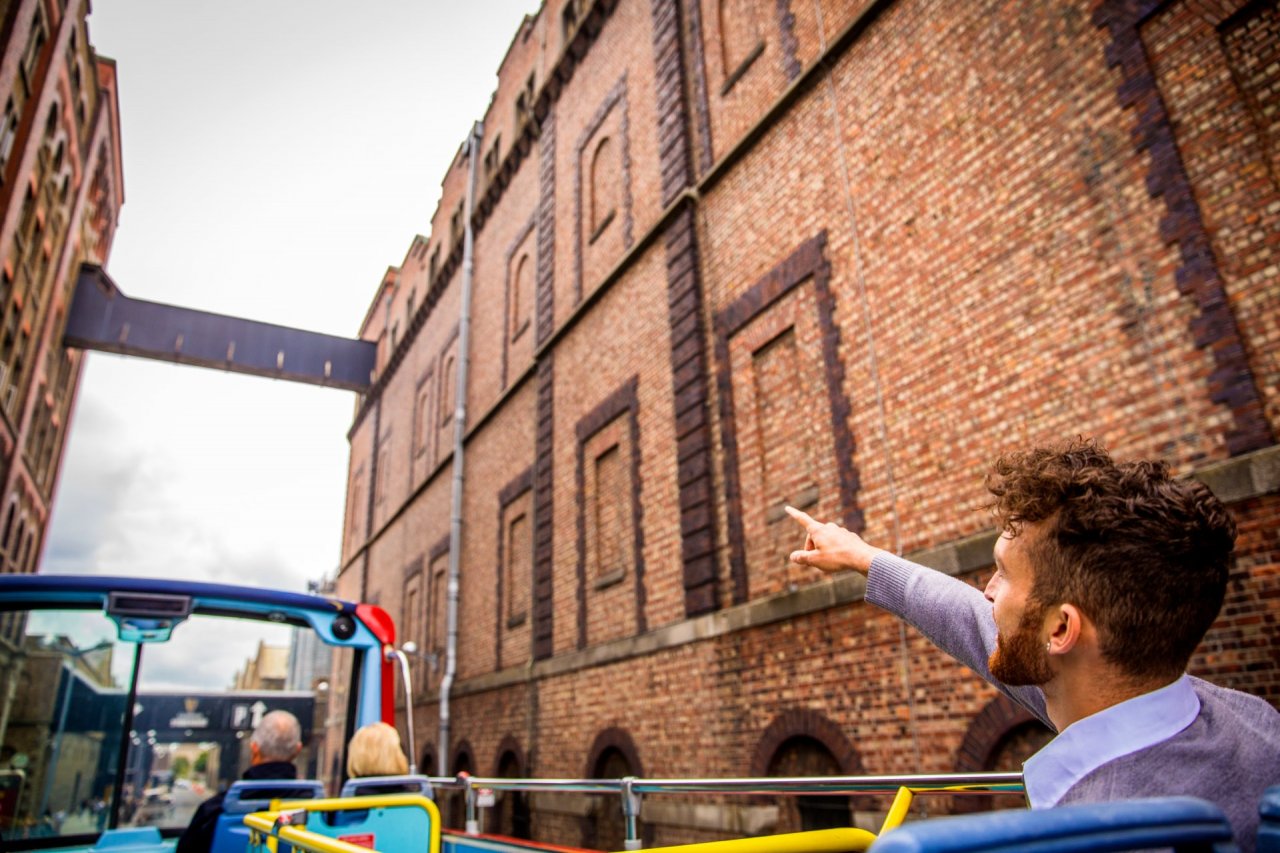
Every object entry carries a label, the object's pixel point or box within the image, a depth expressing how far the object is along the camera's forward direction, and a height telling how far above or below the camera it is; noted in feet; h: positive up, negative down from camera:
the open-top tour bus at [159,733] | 11.65 +0.63
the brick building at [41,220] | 63.00 +44.00
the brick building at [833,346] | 18.70 +11.02
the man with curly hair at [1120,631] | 3.98 +0.48
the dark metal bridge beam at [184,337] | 79.56 +38.97
